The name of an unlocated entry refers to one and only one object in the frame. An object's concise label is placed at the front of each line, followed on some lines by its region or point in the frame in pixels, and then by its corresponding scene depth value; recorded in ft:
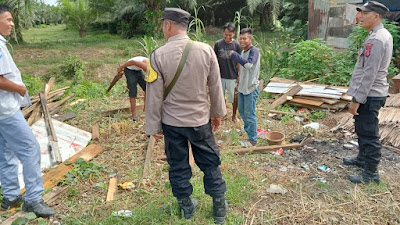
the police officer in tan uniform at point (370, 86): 10.83
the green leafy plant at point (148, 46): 26.99
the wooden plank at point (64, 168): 12.86
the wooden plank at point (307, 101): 20.97
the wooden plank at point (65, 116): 19.76
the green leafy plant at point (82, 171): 13.24
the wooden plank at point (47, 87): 19.66
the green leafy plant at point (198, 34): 25.30
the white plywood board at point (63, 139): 14.83
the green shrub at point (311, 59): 24.91
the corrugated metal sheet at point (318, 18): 30.81
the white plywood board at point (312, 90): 20.99
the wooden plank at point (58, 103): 20.39
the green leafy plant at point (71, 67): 32.73
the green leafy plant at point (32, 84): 22.72
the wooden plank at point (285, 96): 22.09
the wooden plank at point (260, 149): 15.25
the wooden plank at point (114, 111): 20.80
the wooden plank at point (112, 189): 12.06
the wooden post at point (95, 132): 17.17
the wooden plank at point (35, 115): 16.58
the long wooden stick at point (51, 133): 14.48
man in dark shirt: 17.28
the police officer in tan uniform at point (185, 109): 8.93
